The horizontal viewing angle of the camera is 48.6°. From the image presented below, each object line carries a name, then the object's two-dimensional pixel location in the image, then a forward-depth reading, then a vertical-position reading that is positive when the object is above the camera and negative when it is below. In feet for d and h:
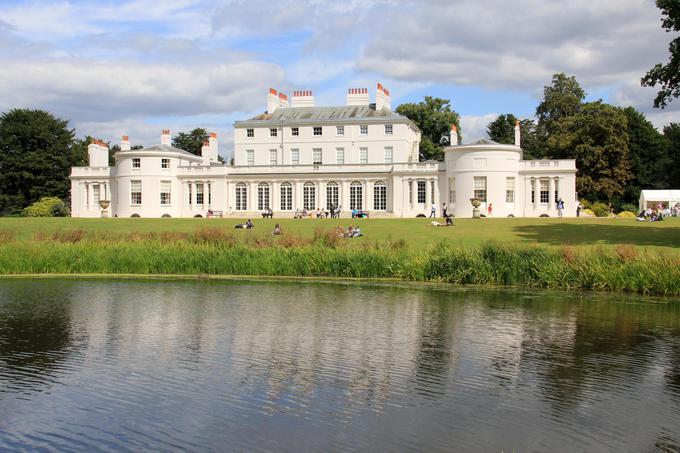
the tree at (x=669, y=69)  97.30 +19.87
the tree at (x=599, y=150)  209.87 +19.27
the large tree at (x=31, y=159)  235.40 +21.57
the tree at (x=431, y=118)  245.86 +33.79
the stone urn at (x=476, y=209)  163.84 +2.42
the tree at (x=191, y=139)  294.05 +33.77
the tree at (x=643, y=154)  230.48 +19.81
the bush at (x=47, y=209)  207.31 +4.87
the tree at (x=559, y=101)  244.42 +38.48
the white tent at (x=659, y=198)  203.10 +5.20
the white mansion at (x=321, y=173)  179.32 +12.55
